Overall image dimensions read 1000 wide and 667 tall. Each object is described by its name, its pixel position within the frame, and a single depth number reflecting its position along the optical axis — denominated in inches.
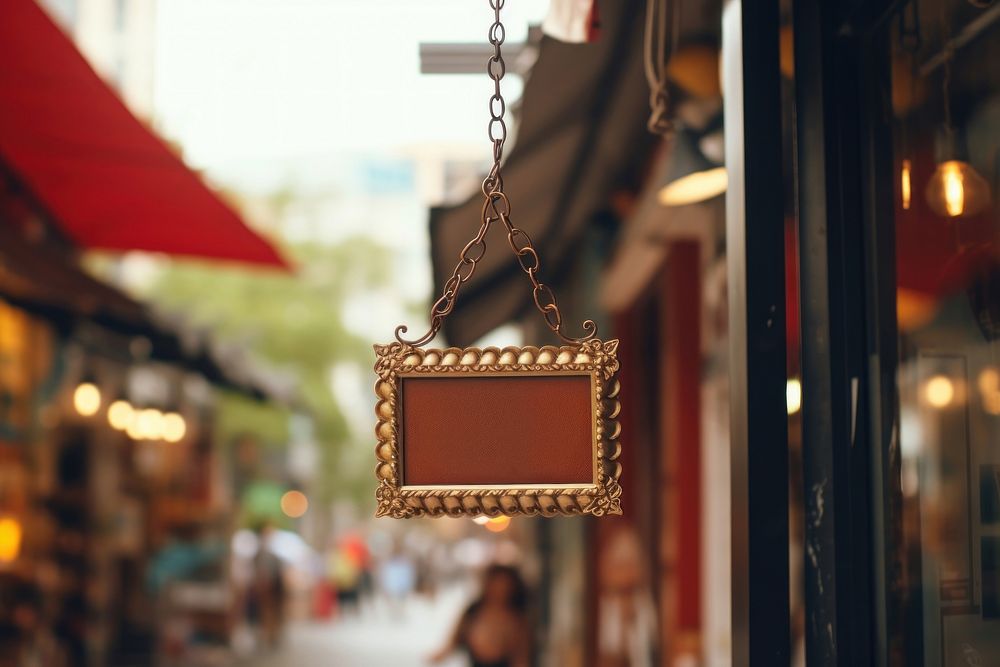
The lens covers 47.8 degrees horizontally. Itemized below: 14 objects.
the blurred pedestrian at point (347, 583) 1012.5
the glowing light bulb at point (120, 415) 491.5
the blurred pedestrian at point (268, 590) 721.0
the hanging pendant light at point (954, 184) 77.0
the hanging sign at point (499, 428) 72.7
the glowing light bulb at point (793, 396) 103.3
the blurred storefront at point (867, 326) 75.0
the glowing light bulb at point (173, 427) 564.1
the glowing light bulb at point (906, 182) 84.9
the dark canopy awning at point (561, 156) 170.2
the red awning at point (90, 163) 200.8
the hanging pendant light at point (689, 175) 138.6
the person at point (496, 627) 293.6
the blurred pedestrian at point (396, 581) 1029.2
